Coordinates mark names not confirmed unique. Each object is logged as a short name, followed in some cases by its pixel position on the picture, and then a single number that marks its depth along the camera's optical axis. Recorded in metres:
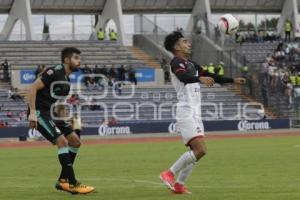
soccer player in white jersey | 11.53
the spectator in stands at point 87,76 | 46.18
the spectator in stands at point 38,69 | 44.55
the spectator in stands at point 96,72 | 46.97
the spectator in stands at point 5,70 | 46.41
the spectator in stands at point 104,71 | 47.88
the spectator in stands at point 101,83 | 46.44
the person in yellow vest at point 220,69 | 48.09
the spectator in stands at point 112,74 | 47.62
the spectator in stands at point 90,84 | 46.00
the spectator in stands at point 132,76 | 48.63
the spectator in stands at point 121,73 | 48.41
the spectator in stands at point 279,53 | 53.44
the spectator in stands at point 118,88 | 47.06
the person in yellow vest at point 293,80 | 49.21
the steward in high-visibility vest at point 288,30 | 58.25
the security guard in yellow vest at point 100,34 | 54.65
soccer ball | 19.89
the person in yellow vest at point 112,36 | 55.15
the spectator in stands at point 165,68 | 50.72
